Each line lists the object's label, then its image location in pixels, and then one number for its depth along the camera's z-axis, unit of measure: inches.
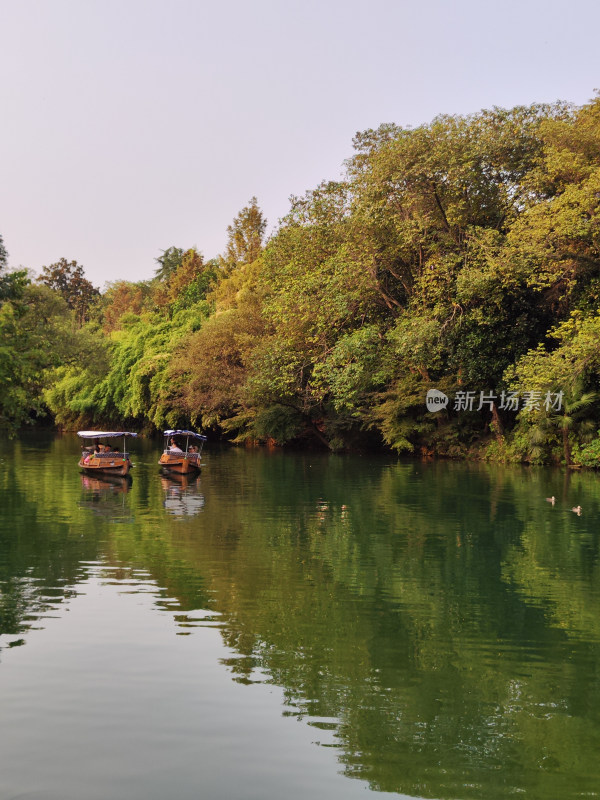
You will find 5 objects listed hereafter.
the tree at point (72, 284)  5083.7
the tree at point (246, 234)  3073.3
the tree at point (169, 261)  4382.4
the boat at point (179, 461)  1382.9
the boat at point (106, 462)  1331.2
